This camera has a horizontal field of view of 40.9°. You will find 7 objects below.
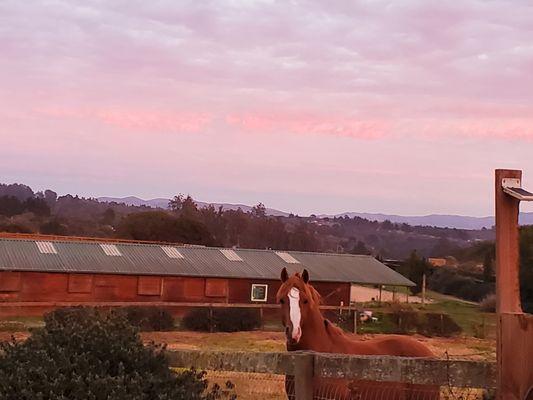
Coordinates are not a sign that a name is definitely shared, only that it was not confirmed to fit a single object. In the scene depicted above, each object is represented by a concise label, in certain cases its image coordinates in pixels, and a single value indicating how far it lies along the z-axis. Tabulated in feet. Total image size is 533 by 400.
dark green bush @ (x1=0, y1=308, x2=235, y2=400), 15.53
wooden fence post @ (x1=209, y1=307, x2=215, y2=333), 102.87
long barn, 112.47
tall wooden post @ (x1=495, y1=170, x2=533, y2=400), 13.87
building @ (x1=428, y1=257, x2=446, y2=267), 284.41
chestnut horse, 23.94
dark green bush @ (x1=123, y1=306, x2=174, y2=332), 98.63
